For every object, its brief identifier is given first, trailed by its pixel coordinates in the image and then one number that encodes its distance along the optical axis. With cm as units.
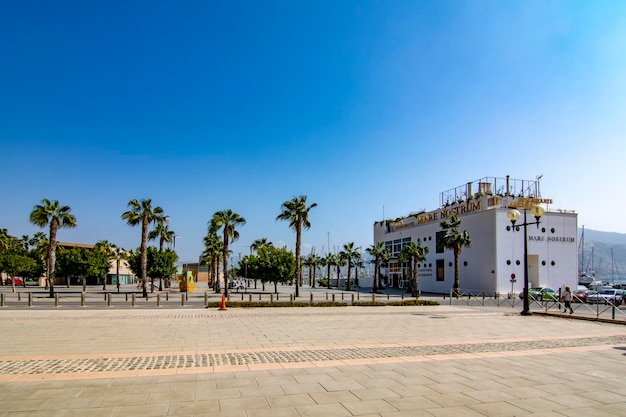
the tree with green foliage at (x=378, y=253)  6041
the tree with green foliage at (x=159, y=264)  4816
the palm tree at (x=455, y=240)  4694
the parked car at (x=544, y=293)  3814
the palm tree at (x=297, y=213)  4534
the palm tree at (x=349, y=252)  6948
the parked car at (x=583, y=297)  3531
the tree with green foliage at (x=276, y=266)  4750
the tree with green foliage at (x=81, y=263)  4838
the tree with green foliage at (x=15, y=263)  5516
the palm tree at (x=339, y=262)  7556
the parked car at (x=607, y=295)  3636
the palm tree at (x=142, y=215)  4053
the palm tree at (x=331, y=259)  8641
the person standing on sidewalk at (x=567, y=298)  2288
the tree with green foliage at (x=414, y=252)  5016
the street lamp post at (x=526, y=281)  2195
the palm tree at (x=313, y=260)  9575
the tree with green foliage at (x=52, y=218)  3797
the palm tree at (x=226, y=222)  4878
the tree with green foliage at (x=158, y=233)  4538
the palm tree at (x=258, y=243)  8700
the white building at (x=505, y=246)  4731
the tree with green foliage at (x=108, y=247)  7150
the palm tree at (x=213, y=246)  6450
